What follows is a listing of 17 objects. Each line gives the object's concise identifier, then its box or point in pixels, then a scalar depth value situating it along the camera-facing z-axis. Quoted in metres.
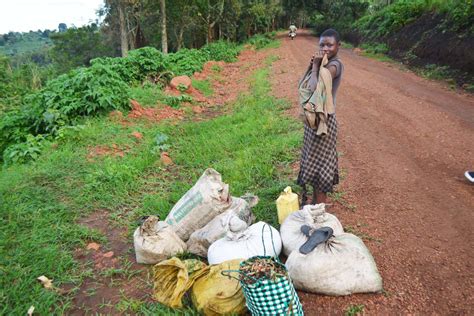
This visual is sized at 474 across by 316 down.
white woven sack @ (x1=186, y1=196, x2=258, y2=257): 2.84
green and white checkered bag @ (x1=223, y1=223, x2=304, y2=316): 1.97
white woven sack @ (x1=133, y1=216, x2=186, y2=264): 2.99
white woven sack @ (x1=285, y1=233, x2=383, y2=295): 2.36
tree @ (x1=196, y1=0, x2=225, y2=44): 18.88
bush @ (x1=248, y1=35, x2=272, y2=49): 22.03
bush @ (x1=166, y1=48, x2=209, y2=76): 11.36
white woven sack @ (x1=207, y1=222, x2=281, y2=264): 2.64
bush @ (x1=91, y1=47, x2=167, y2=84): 9.40
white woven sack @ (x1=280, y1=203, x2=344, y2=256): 2.75
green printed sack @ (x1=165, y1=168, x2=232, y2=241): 3.26
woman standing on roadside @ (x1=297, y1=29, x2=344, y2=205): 2.92
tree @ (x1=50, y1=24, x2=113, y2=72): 34.09
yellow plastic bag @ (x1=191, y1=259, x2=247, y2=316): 2.30
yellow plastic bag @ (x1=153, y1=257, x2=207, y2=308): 2.43
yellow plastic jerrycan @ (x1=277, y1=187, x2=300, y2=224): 3.20
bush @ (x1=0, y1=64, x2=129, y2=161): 6.34
